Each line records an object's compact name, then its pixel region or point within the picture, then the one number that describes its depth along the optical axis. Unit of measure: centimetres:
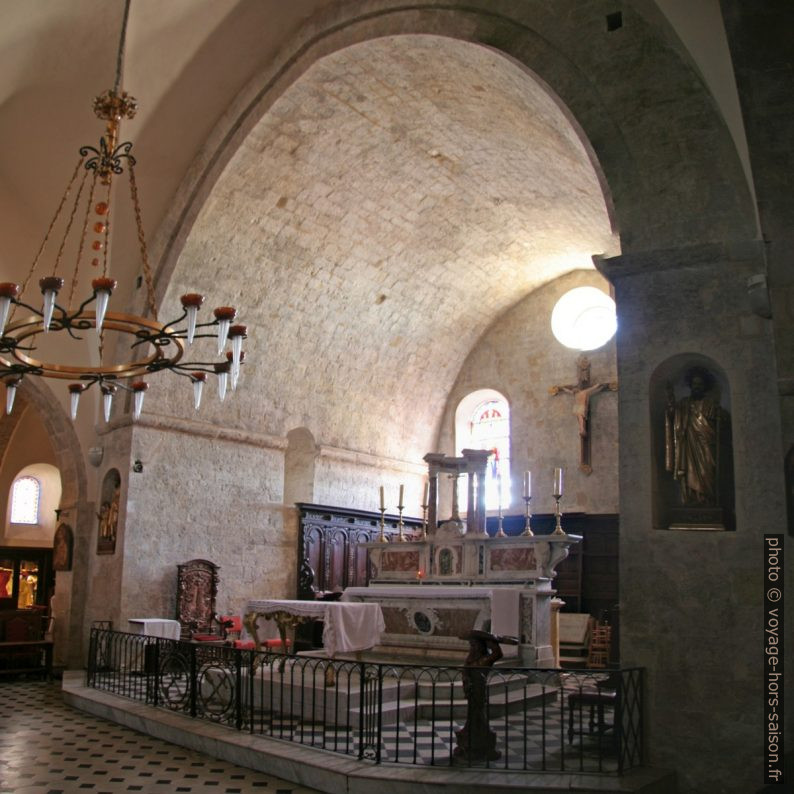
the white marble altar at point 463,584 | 982
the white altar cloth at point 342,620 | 873
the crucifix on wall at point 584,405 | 1568
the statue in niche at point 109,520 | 1302
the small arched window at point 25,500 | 2044
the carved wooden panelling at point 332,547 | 1485
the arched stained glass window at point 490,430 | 1705
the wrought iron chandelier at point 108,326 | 690
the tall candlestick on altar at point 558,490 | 1059
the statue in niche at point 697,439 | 643
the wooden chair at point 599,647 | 1247
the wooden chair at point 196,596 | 1287
